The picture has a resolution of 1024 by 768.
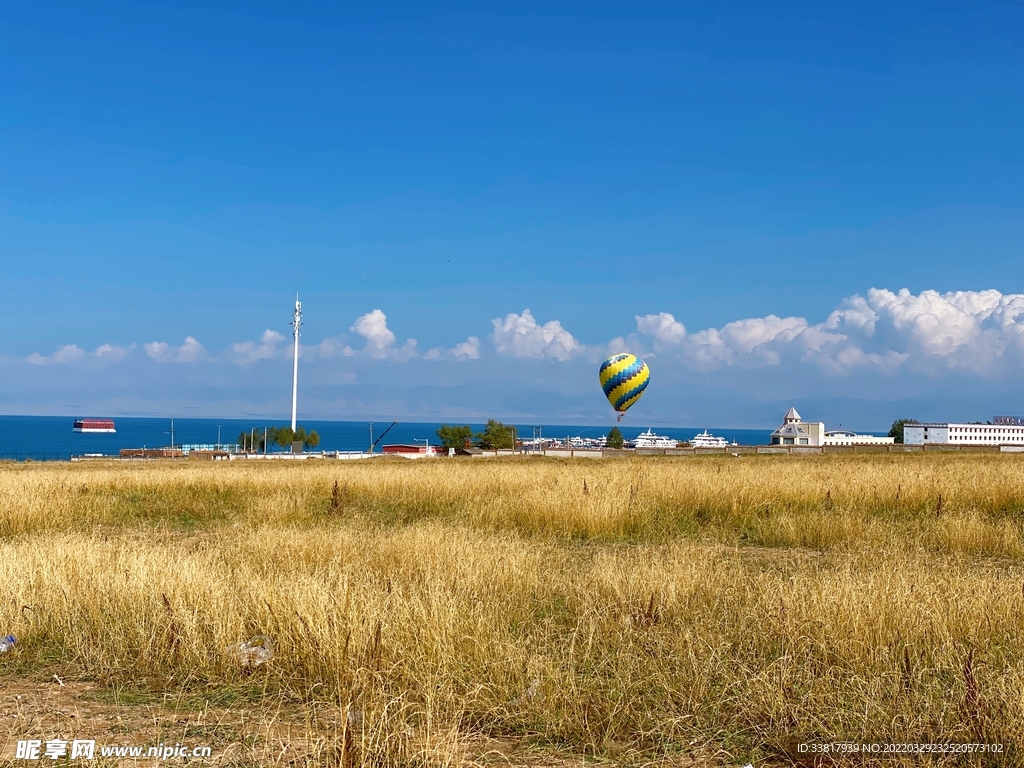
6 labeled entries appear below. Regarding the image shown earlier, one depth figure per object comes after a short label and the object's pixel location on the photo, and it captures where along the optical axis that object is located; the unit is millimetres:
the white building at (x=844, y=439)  181575
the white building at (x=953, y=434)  182750
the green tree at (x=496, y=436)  129375
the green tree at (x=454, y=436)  129250
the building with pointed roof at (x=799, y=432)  148550
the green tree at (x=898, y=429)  187500
